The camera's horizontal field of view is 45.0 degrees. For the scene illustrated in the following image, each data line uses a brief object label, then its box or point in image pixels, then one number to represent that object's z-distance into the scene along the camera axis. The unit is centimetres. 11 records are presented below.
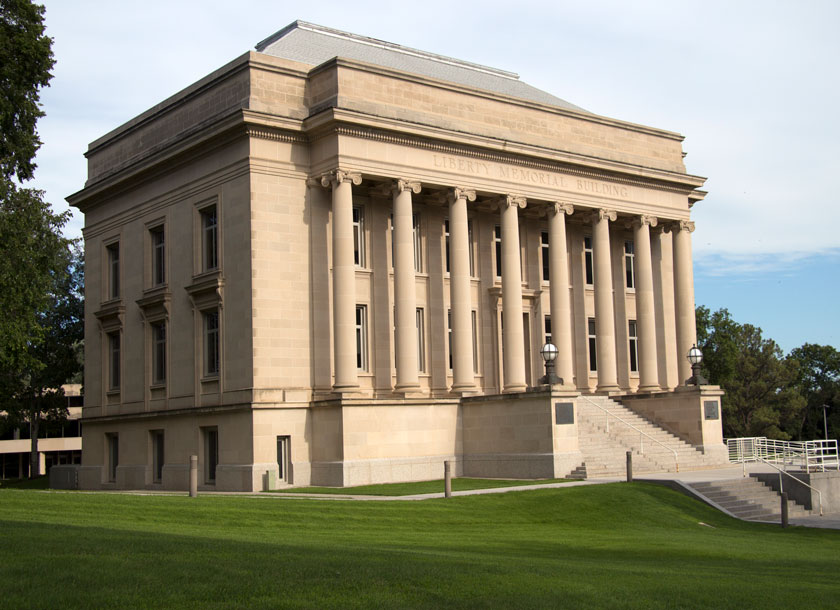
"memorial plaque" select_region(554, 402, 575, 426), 3419
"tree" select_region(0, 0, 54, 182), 3119
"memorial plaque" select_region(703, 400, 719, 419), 4044
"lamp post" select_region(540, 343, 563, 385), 3441
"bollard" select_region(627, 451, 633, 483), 3078
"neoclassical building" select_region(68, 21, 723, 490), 3612
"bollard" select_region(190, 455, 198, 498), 2881
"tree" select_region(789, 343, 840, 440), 11338
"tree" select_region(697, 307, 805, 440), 9144
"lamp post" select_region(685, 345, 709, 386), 3922
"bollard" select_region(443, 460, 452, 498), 2766
